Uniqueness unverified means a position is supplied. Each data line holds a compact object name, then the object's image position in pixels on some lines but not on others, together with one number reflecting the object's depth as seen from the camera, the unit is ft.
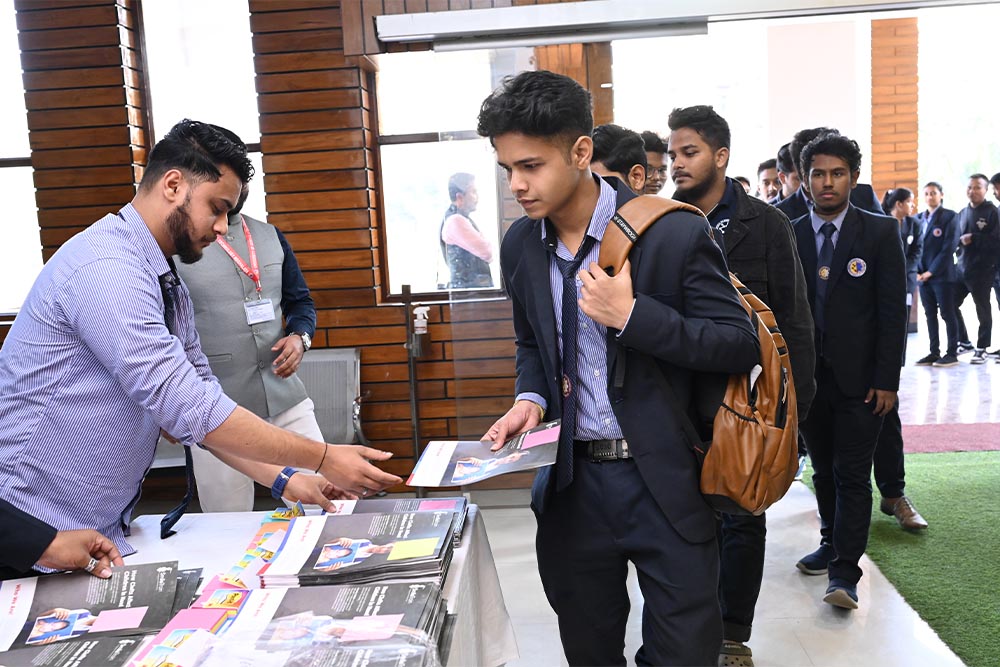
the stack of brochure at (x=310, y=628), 3.92
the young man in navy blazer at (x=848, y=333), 10.19
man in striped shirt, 5.27
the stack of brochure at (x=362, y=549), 5.04
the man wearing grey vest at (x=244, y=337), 10.05
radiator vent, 14.88
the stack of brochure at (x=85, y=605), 4.68
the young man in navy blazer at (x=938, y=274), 28.19
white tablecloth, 5.64
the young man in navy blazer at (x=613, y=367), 5.32
